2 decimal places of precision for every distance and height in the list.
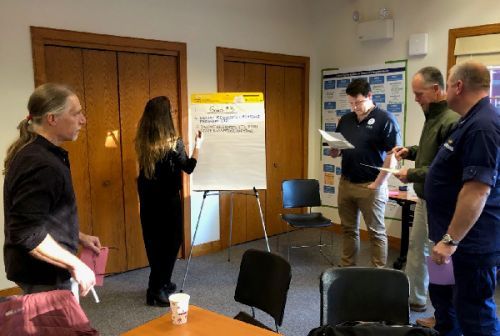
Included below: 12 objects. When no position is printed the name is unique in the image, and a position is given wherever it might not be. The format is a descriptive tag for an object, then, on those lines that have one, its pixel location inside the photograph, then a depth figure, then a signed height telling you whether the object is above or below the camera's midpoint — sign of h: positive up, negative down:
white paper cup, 1.57 -0.66
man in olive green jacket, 2.46 -0.07
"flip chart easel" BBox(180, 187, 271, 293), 4.28 -0.97
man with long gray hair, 1.50 -0.26
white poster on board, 3.55 -0.14
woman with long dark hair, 3.02 -0.45
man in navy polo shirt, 3.33 -0.29
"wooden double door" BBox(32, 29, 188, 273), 3.47 +0.02
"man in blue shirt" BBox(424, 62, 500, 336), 1.82 -0.34
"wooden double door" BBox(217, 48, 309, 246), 4.57 +0.00
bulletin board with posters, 4.48 +0.26
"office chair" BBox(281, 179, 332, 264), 4.21 -0.75
